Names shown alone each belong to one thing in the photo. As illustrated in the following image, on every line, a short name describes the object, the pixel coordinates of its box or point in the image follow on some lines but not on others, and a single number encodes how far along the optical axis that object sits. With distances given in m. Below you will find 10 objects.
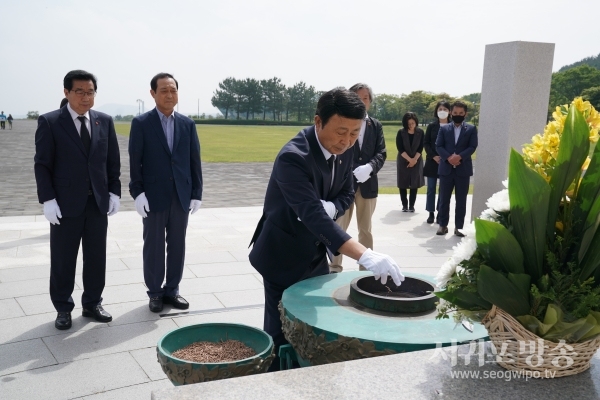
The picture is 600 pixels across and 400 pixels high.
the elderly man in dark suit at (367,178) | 5.82
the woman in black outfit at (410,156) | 9.65
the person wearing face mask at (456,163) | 7.91
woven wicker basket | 1.67
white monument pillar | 6.91
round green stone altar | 2.16
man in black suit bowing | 2.63
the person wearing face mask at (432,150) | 9.12
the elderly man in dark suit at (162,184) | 4.69
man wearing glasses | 4.23
